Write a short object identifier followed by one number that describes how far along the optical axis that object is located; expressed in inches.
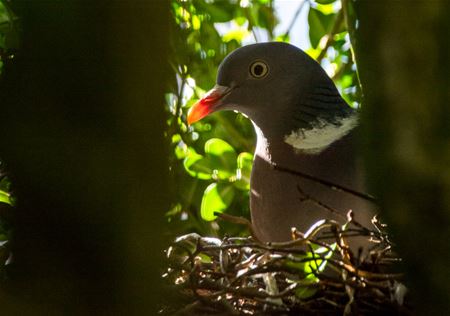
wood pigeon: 220.1
